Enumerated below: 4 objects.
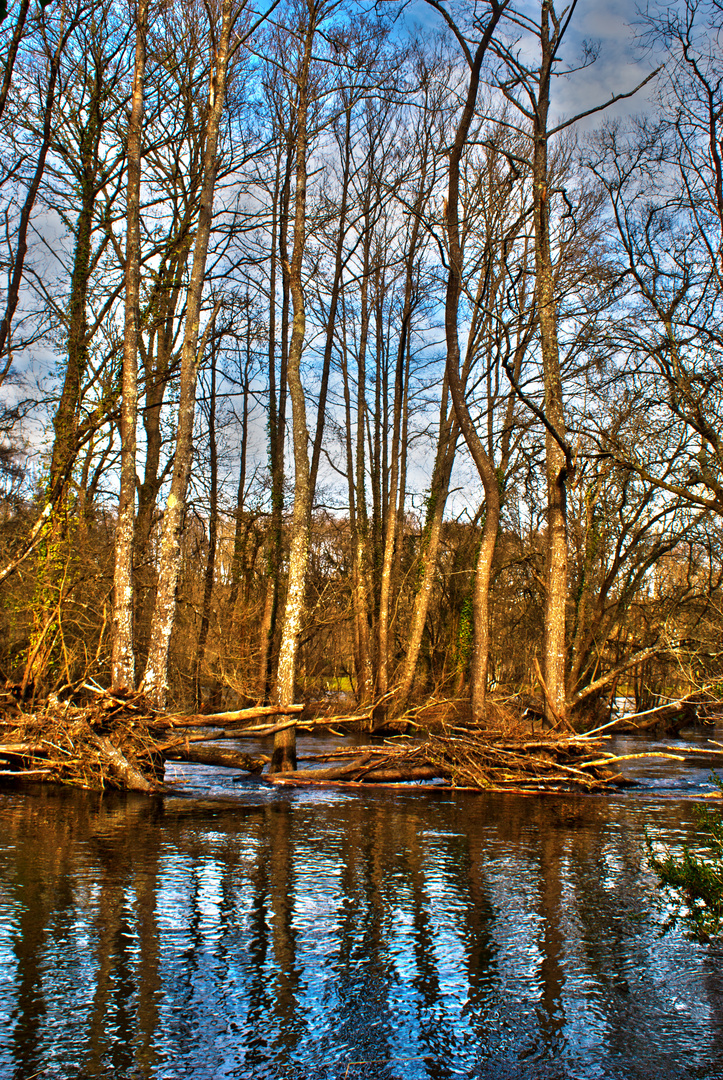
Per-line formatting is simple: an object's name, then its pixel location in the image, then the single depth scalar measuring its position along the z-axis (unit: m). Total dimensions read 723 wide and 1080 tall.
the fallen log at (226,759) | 13.74
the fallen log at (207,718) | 11.67
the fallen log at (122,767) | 11.31
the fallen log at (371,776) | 12.95
